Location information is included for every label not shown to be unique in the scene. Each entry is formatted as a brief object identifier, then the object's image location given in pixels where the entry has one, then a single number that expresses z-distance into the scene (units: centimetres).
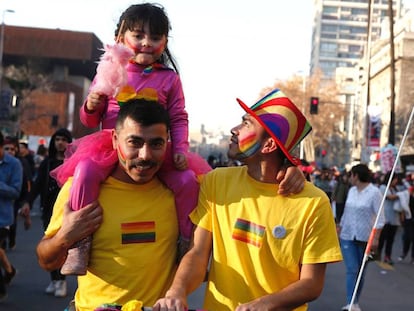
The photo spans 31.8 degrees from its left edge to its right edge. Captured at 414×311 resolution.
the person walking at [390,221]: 1551
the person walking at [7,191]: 885
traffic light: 4242
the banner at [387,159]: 2390
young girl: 337
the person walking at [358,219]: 998
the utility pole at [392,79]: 3312
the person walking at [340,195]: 2050
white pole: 461
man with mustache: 324
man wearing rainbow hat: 313
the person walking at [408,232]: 1595
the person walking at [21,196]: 948
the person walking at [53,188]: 900
